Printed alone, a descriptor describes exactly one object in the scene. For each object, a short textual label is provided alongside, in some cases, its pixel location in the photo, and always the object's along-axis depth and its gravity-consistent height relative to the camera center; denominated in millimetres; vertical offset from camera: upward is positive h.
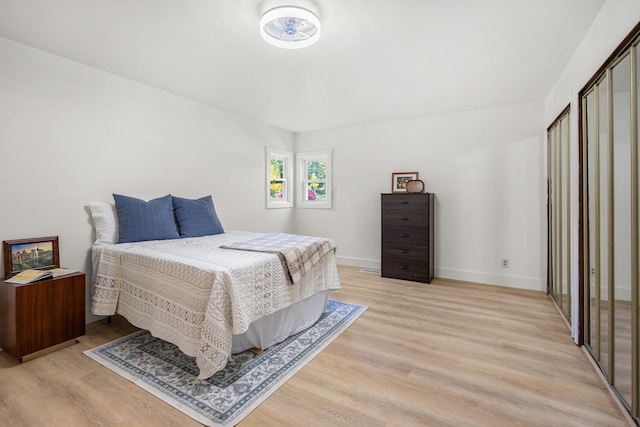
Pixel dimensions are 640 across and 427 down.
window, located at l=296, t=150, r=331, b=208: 5256 +651
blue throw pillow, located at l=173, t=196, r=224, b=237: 3209 -42
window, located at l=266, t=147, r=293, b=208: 5149 +642
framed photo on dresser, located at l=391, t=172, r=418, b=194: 4480 +528
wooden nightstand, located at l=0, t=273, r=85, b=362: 2020 -726
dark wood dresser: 4012 -308
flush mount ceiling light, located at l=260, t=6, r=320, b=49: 1846 +1255
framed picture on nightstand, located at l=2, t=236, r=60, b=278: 2232 -316
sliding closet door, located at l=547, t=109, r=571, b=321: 2658 +21
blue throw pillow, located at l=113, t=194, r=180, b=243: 2750 -58
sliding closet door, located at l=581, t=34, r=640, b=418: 1455 -35
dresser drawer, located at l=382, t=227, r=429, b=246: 4025 -292
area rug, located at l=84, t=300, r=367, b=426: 1627 -1030
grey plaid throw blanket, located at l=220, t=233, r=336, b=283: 2354 -289
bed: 1797 -536
